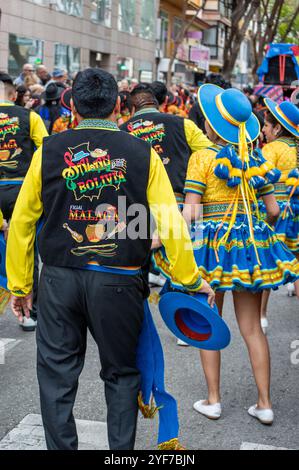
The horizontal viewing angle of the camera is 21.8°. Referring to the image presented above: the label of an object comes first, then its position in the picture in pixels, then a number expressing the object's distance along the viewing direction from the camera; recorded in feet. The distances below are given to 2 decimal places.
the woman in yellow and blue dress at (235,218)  15.08
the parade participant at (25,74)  46.92
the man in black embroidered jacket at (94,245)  11.70
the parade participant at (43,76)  50.21
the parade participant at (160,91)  25.51
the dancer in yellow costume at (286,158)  19.34
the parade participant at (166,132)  21.71
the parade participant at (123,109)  36.88
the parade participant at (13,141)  20.85
